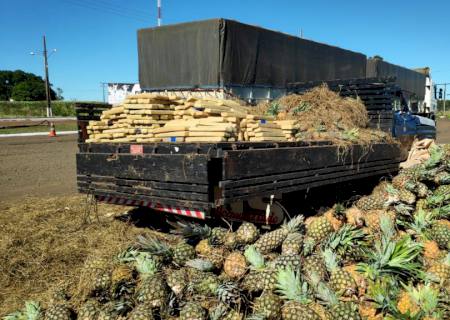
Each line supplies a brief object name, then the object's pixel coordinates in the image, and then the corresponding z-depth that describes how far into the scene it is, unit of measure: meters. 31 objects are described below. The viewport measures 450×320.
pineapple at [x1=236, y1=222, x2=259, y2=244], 4.35
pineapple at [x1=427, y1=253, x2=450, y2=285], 4.07
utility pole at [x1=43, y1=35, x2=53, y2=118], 44.09
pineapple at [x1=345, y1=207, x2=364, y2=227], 5.02
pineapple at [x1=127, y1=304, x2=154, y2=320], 3.30
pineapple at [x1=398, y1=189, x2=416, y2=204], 5.67
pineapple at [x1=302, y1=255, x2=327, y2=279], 3.86
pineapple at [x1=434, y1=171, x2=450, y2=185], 6.28
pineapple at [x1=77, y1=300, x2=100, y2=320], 3.55
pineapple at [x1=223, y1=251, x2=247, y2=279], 3.94
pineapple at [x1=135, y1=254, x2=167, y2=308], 3.51
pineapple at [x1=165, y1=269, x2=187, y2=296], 3.67
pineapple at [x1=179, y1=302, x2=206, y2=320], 3.33
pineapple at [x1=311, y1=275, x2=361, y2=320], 3.33
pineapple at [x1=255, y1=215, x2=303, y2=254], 4.30
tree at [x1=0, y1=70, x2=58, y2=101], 88.50
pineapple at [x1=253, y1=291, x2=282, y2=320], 3.42
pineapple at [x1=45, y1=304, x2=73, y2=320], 3.54
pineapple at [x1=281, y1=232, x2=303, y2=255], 4.18
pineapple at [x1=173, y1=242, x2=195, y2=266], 4.10
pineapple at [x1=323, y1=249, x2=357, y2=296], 3.69
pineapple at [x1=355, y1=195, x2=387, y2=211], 5.53
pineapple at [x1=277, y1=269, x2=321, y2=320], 3.36
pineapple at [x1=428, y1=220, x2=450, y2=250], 4.93
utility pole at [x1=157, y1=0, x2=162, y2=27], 15.41
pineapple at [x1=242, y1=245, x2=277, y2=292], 3.72
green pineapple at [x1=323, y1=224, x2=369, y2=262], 4.29
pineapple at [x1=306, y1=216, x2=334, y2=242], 4.59
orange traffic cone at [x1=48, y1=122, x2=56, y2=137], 20.28
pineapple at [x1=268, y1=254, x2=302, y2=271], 3.82
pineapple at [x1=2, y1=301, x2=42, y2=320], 3.59
